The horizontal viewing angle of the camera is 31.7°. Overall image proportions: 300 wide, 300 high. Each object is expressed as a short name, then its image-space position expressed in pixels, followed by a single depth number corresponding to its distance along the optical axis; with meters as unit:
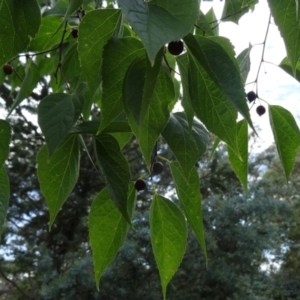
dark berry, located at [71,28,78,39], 0.54
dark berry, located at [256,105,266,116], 0.50
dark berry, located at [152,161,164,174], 0.46
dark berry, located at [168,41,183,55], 0.28
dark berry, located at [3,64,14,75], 0.61
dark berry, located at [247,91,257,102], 0.47
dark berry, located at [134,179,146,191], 0.41
